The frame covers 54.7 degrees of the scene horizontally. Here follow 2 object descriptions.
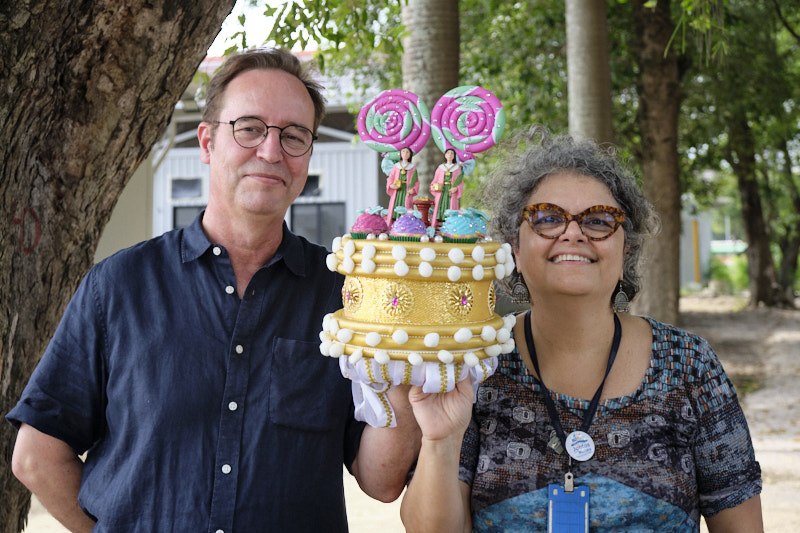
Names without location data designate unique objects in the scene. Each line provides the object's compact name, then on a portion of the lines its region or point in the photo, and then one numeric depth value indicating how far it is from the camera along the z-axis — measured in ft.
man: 7.10
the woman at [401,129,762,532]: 7.58
